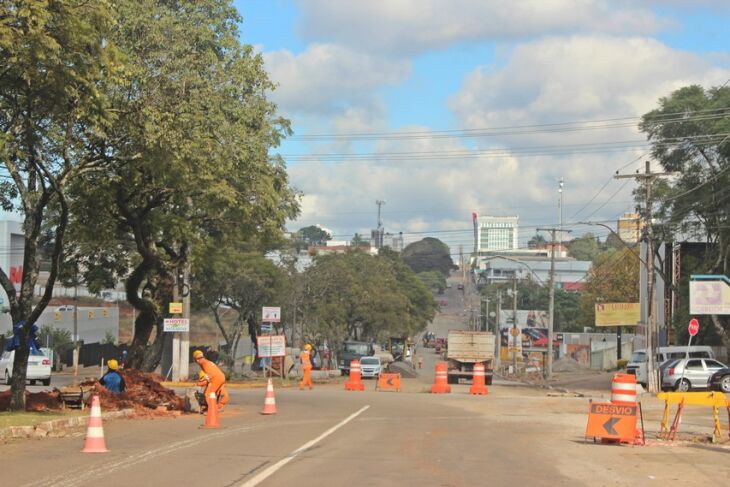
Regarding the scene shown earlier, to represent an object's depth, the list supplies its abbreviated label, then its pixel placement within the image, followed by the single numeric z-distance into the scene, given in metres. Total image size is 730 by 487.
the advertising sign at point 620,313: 66.62
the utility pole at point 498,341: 85.00
